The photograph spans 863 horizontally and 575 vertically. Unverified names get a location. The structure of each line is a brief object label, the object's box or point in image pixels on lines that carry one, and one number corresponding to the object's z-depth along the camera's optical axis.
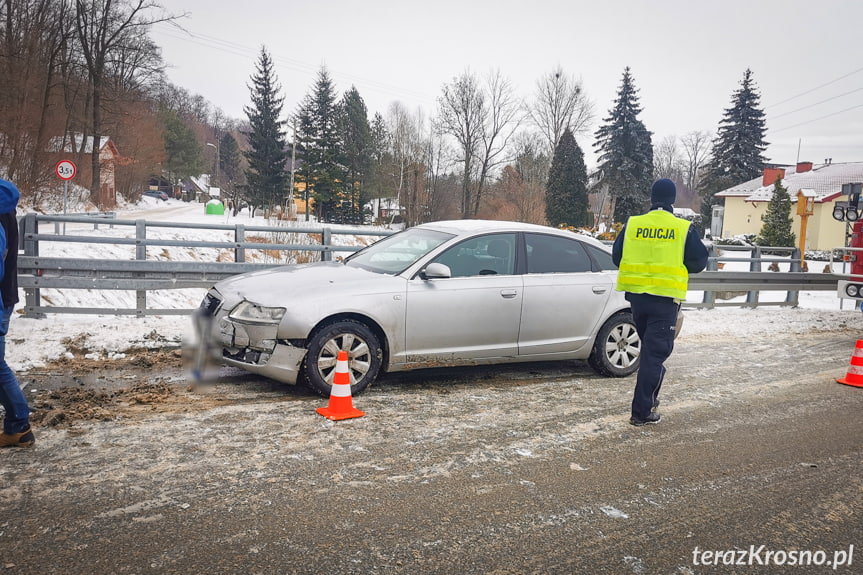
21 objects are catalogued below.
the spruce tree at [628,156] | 53.59
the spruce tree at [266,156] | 58.47
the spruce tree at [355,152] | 60.19
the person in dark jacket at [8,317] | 4.23
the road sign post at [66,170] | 22.58
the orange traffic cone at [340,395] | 5.20
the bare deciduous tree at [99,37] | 42.41
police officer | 5.24
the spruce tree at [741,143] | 55.09
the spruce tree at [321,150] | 57.34
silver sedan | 5.66
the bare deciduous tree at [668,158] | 94.79
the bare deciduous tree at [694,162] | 90.94
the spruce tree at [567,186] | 56.38
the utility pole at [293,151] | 53.37
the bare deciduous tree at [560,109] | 58.19
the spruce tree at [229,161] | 100.52
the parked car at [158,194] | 76.31
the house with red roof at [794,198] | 40.19
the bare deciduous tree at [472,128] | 55.59
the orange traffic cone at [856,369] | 6.98
